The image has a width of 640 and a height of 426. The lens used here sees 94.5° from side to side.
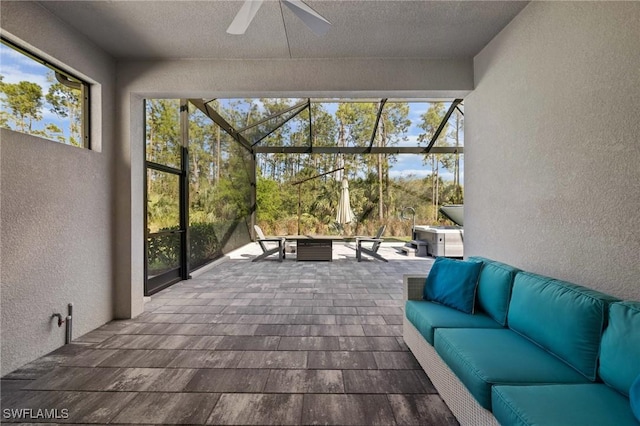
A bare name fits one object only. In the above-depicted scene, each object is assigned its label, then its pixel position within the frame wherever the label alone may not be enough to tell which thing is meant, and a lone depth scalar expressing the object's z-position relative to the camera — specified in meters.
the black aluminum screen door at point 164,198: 4.12
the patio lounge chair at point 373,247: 7.13
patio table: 7.10
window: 2.26
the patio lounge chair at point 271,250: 7.16
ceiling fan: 2.08
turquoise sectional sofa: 1.26
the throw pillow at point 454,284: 2.41
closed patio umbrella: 8.17
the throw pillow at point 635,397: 1.14
